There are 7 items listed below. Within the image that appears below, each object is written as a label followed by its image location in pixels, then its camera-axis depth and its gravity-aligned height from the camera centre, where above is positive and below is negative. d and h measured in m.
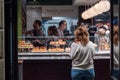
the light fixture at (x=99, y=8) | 5.82 +0.68
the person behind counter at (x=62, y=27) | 6.48 +0.22
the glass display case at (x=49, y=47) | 5.85 -0.28
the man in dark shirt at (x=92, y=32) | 6.12 +0.08
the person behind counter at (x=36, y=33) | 6.14 +0.06
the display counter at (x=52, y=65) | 5.78 -0.70
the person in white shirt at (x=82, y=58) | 4.46 -0.42
